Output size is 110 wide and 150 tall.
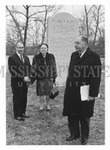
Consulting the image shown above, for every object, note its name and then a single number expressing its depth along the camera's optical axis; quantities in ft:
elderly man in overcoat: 11.23
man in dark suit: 14.67
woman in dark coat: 15.95
